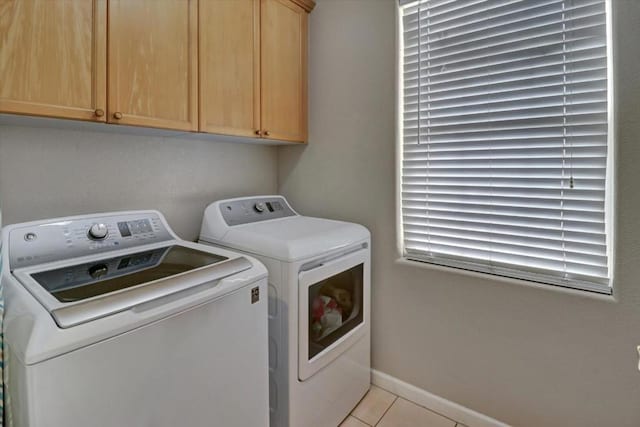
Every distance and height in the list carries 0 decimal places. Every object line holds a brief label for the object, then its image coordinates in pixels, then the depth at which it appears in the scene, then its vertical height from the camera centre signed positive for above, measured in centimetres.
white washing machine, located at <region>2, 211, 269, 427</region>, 69 -29
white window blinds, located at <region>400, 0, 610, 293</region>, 125 +32
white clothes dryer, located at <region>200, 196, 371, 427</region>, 130 -43
